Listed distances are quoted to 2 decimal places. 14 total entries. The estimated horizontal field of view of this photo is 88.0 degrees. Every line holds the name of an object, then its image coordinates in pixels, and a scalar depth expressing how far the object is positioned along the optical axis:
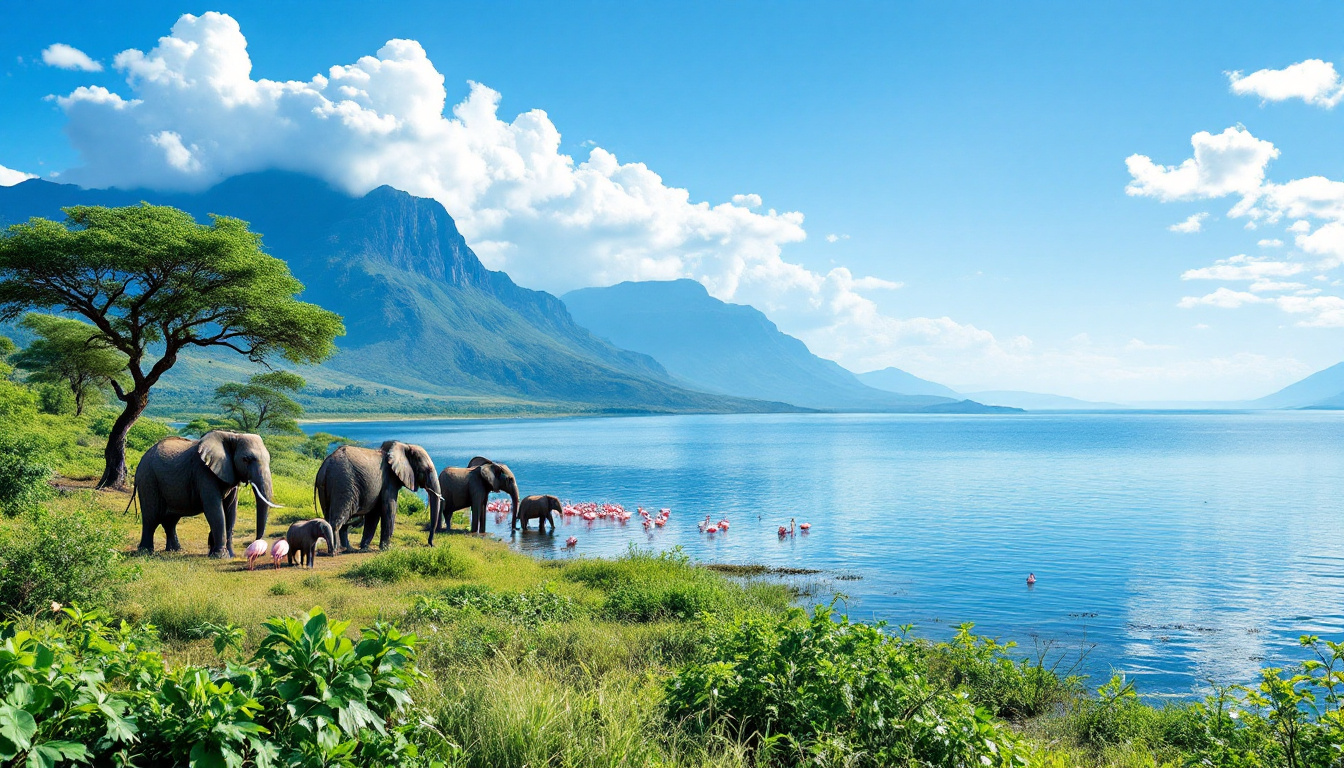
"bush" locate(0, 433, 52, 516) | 18.03
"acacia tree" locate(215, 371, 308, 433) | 66.38
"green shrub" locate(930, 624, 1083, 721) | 10.67
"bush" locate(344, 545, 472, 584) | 17.42
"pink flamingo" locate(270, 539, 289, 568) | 17.45
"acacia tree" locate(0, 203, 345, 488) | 23.16
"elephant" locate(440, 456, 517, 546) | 30.56
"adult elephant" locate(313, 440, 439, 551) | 19.94
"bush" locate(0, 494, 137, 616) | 10.25
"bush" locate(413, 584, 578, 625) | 12.13
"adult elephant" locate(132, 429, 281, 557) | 16.84
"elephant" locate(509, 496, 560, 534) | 34.38
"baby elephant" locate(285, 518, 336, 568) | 18.03
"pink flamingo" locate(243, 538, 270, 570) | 17.05
